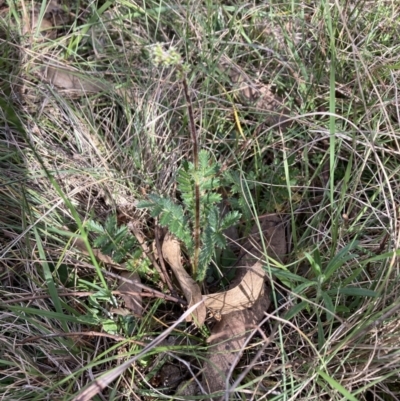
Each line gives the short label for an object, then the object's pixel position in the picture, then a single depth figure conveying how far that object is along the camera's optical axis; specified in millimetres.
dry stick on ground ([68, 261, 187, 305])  399
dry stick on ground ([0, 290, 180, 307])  392
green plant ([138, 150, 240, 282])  349
